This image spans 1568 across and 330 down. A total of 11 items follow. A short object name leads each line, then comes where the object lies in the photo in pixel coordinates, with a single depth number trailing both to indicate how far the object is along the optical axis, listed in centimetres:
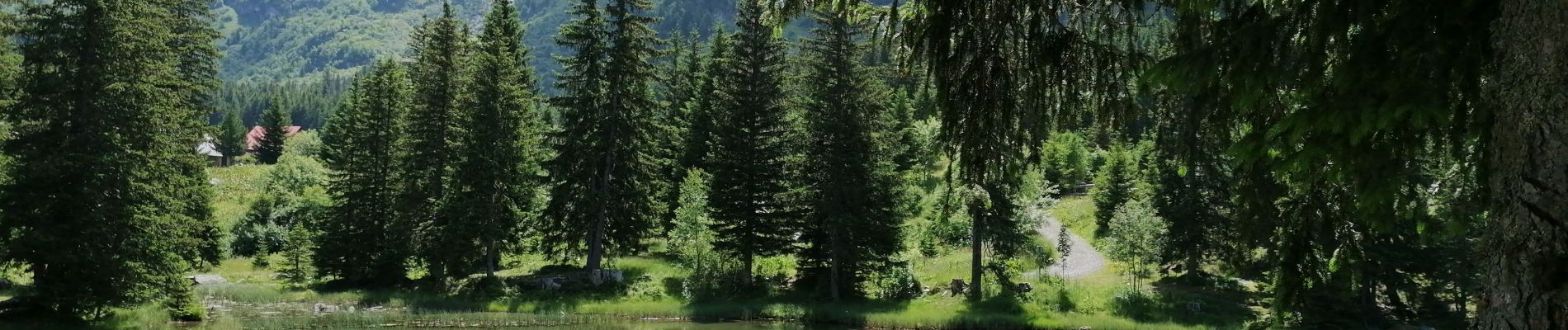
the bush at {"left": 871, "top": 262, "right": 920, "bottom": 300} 3491
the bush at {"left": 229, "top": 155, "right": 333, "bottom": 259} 5025
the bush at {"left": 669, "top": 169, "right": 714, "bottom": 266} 3681
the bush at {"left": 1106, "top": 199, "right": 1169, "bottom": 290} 3503
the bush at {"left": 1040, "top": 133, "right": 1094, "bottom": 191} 6462
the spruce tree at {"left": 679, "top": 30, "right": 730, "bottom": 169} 4519
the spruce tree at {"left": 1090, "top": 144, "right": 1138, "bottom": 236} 4878
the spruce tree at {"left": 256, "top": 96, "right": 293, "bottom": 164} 9651
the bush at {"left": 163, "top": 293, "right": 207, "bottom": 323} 2480
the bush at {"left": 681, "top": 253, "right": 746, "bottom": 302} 3575
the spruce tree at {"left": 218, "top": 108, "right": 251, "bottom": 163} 10594
